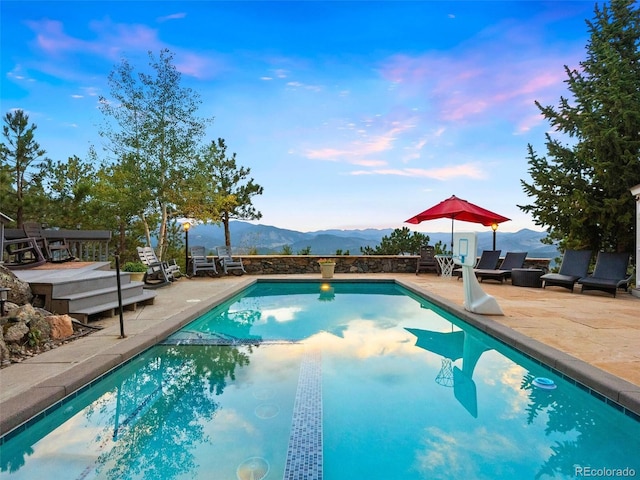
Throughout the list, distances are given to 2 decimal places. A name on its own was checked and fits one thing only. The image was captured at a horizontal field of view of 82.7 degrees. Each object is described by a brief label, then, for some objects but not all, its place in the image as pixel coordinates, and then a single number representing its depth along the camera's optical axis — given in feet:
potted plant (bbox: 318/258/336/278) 35.22
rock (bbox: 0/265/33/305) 13.98
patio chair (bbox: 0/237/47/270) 21.11
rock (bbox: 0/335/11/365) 10.41
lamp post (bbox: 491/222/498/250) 36.51
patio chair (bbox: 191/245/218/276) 35.19
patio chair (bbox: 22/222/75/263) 23.31
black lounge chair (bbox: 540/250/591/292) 26.03
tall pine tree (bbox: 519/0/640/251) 26.12
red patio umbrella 32.68
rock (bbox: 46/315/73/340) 13.11
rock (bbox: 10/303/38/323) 11.96
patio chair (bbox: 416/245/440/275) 38.40
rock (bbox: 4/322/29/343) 11.33
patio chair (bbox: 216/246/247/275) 36.91
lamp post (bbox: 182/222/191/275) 35.18
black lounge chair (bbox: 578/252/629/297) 23.57
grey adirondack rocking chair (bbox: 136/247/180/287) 27.50
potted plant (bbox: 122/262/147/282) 25.23
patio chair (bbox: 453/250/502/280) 33.68
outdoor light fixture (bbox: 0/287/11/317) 12.11
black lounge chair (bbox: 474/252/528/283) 31.04
